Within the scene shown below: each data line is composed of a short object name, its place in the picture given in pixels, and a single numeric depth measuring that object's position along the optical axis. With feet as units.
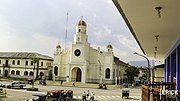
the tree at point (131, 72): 193.26
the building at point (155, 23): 16.91
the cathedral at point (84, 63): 160.26
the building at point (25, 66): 175.62
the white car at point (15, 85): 114.95
